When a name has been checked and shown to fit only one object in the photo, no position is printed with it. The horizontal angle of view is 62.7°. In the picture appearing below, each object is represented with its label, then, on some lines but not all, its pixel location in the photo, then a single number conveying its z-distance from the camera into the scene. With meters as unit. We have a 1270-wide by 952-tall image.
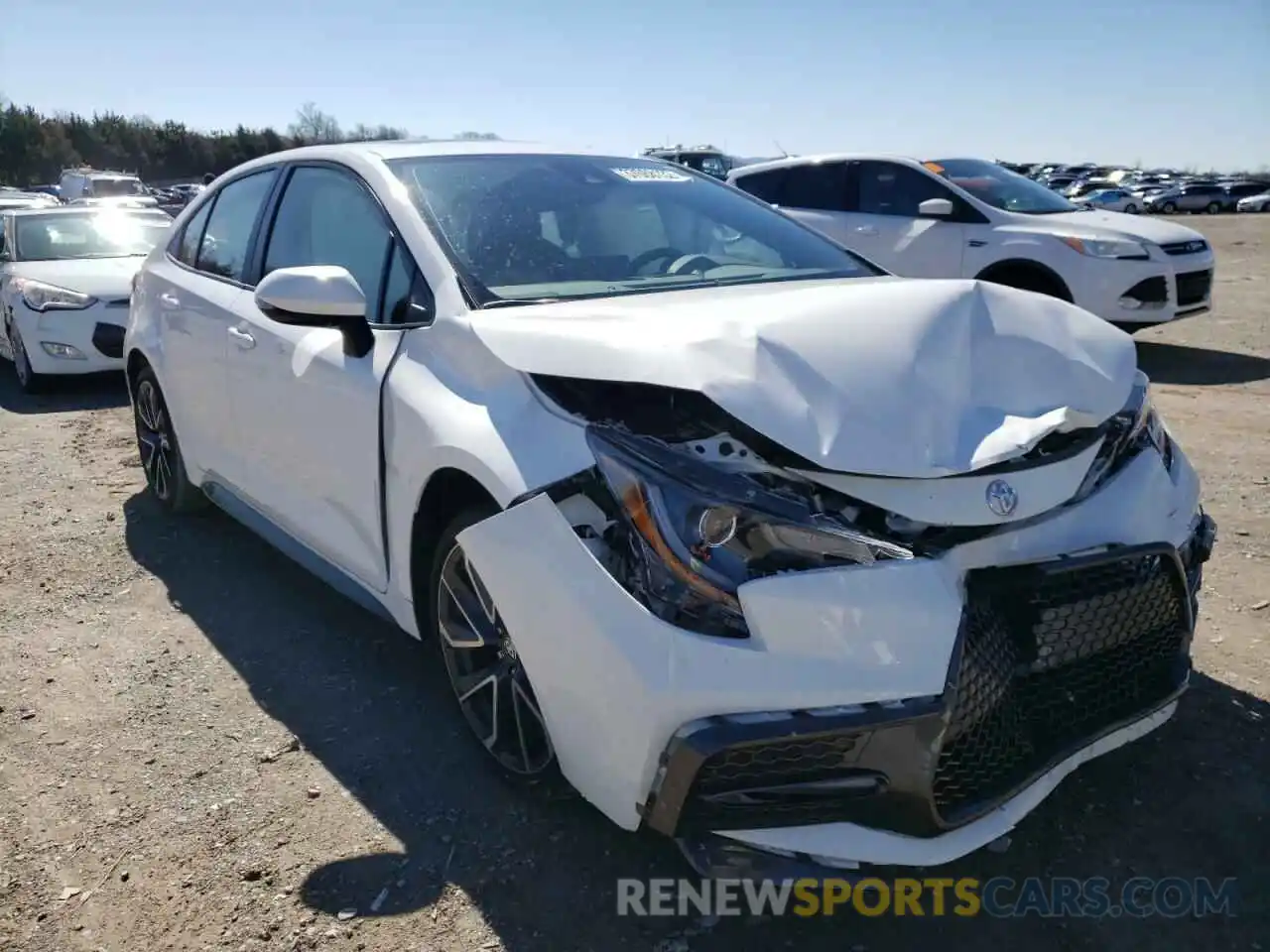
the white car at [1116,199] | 40.94
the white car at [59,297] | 8.21
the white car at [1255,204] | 42.41
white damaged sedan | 1.99
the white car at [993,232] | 8.15
